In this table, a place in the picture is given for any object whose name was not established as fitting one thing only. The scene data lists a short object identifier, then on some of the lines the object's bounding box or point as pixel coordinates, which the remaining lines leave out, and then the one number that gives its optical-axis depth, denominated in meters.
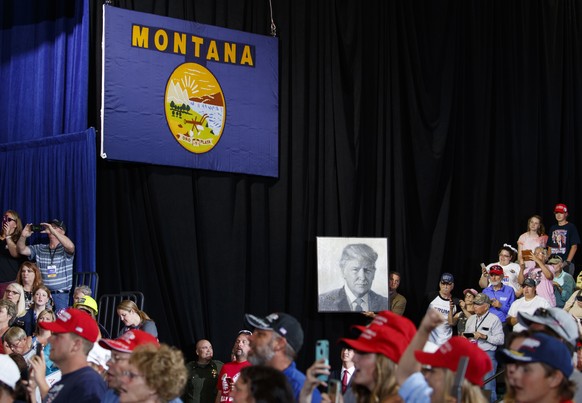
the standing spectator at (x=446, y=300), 12.56
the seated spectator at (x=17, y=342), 7.86
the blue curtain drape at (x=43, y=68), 11.67
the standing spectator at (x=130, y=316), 9.02
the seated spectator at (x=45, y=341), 7.69
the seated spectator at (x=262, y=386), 3.83
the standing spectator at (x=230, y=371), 9.67
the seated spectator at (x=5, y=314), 8.79
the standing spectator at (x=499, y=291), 11.98
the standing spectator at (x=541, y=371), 3.77
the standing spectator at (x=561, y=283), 12.73
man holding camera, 10.74
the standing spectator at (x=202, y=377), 10.56
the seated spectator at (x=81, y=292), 9.77
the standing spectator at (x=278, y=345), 4.79
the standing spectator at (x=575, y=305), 11.17
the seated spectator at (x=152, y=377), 4.45
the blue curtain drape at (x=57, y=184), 11.18
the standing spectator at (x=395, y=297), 13.56
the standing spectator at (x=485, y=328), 10.82
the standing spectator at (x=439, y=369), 3.84
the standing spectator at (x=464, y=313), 11.53
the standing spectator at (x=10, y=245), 11.14
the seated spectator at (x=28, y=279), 10.26
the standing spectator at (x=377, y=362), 4.12
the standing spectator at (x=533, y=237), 13.83
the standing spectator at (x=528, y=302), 11.23
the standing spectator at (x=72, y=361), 4.75
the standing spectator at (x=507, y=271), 12.89
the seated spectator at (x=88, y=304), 8.66
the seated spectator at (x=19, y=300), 9.67
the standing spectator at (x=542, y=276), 12.51
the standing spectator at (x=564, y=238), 13.85
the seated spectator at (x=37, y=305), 9.73
